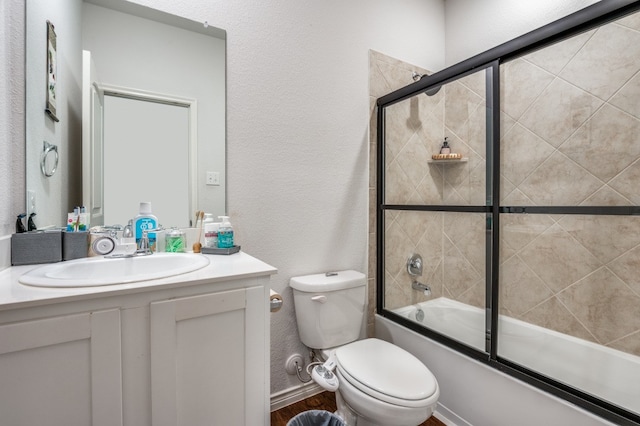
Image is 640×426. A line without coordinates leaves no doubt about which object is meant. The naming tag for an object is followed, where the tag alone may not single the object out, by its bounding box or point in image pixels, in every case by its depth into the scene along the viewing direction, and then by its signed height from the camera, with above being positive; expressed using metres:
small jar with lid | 1.26 -0.12
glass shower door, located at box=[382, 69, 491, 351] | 1.59 +0.02
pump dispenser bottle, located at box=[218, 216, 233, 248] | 1.26 -0.10
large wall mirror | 1.09 +0.41
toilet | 1.08 -0.65
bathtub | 1.19 -0.67
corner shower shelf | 1.73 +0.32
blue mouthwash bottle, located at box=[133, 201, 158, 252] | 1.20 -0.04
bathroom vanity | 0.68 -0.36
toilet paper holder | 1.08 -0.32
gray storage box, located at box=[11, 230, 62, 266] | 0.94 -0.11
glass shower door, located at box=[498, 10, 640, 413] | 1.29 +0.00
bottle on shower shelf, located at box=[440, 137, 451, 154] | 1.86 +0.40
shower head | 1.67 +0.69
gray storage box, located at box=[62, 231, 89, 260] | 1.03 -0.11
